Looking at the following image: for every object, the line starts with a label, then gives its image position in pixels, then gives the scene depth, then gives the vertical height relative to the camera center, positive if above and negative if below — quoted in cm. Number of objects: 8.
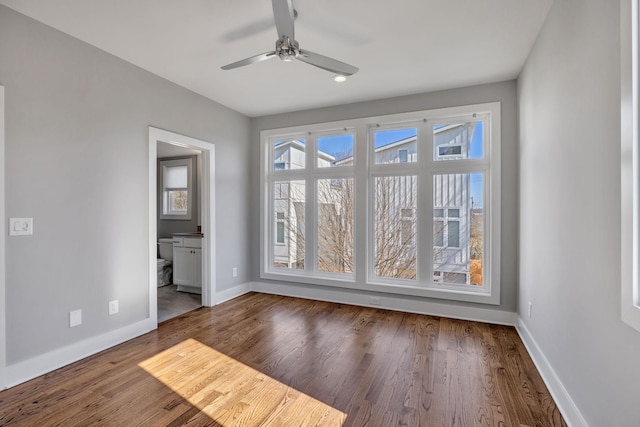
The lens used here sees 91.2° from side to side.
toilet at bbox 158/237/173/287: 501 -79
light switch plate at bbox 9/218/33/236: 219 -10
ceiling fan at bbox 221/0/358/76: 191 +113
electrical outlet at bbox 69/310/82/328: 253 -86
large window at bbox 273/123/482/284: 366 -3
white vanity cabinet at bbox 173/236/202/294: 455 -75
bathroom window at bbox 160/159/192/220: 583 +46
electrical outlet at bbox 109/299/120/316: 283 -86
